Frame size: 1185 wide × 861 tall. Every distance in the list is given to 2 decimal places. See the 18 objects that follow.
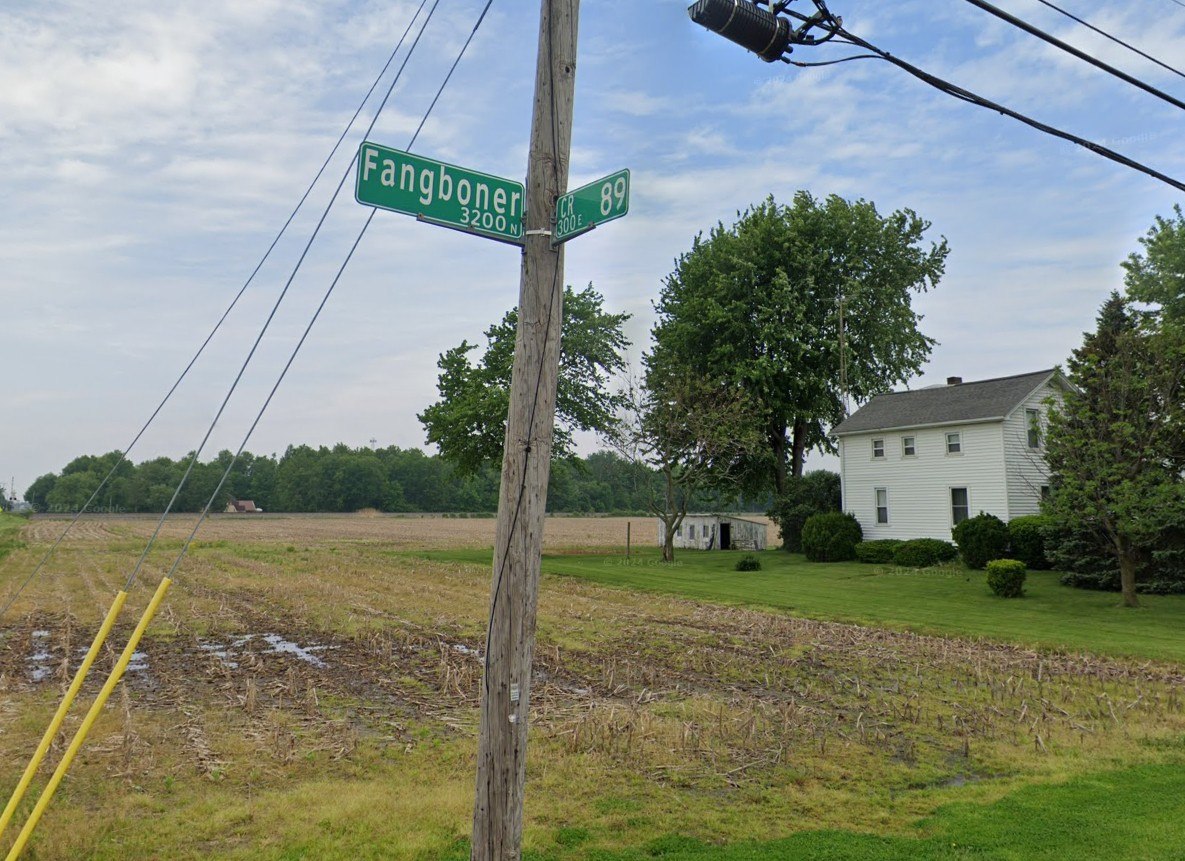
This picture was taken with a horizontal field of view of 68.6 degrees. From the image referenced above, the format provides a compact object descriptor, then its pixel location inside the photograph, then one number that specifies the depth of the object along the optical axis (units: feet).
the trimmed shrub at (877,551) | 110.22
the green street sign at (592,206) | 15.23
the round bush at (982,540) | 94.27
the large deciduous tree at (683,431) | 119.03
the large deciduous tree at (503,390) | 120.16
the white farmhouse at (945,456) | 106.11
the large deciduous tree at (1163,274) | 106.93
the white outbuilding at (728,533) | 151.43
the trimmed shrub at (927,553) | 104.53
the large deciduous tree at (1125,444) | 64.80
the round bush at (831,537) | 116.95
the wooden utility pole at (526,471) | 15.44
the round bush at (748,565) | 107.45
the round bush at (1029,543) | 91.81
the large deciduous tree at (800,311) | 135.13
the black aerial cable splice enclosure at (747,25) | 20.93
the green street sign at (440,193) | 15.62
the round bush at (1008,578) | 75.10
